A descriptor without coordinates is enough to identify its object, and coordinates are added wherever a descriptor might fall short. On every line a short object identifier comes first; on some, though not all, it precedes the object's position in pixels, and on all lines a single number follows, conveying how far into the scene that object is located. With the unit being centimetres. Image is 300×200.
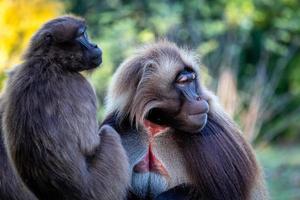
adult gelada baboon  875
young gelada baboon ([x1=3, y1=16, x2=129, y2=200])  792
